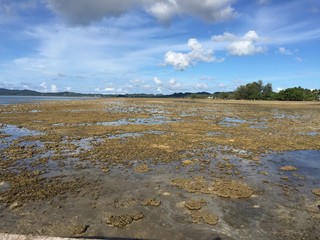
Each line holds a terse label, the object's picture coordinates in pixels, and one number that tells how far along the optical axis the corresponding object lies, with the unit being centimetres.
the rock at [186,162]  1421
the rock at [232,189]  1022
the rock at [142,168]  1312
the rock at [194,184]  1065
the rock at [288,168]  1355
